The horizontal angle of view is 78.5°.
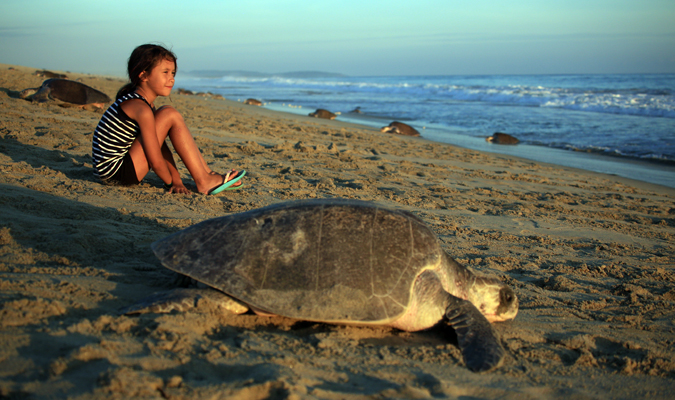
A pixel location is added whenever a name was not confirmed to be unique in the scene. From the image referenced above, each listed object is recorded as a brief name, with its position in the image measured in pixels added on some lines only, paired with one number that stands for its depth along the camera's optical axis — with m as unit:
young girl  3.62
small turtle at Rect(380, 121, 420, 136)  11.45
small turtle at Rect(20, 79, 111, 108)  8.37
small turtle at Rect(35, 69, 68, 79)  15.56
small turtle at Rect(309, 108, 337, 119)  14.63
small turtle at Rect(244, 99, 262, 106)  18.64
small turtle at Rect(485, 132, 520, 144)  10.98
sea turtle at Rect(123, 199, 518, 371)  2.07
